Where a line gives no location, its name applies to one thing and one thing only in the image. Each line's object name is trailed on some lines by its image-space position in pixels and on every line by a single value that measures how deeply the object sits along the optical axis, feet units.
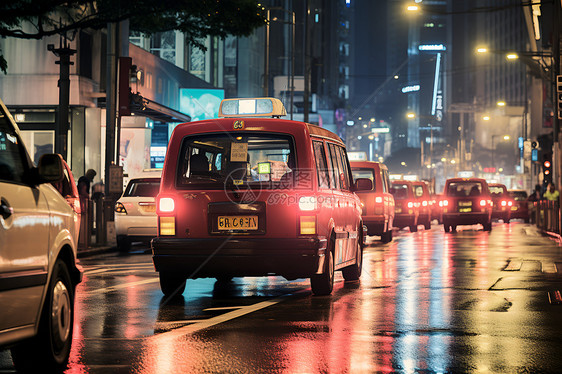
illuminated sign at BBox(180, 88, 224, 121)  139.30
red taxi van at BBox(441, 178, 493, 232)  114.01
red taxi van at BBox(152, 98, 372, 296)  36.24
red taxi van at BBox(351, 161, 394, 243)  80.79
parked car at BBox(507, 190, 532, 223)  159.12
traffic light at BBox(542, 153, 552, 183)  144.70
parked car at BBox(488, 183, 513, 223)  147.64
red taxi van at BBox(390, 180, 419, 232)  110.32
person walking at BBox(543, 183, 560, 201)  123.02
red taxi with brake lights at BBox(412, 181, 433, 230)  122.31
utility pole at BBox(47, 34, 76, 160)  73.51
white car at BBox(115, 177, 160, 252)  68.44
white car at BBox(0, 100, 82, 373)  18.80
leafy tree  58.75
